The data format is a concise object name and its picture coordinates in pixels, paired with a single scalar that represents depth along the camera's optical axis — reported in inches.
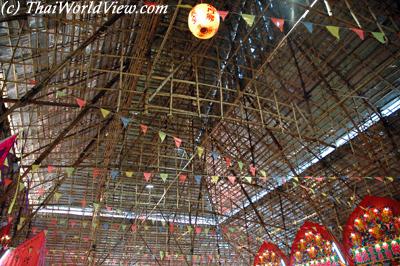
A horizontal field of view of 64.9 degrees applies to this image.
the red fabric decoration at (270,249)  425.7
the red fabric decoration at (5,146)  202.0
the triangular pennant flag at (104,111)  240.7
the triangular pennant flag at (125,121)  251.9
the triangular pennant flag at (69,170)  293.3
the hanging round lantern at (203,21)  169.2
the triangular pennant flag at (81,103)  241.8
